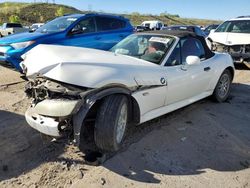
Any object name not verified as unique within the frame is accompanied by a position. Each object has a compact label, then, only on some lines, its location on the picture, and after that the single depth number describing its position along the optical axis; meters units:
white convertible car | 2.10
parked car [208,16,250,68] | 6.00
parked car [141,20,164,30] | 19.22
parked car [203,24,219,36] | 12.44
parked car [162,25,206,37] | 9.21
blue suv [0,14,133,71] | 4.42
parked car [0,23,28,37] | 15.87
